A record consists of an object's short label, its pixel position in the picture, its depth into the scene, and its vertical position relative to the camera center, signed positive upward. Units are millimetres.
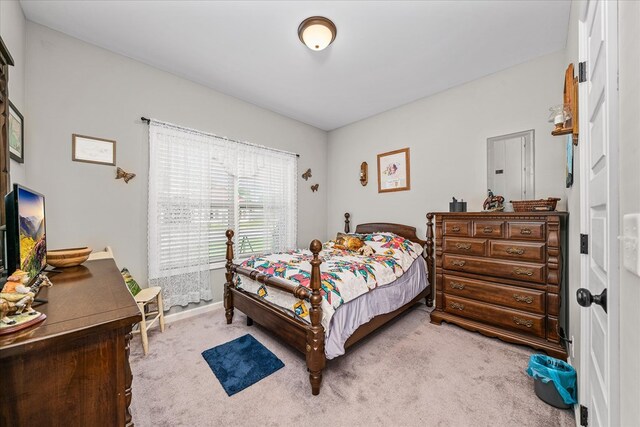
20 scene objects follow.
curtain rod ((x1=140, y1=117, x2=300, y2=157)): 2719 +1003
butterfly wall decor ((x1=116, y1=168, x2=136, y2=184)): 2568 +397
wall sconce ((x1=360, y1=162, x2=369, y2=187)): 4145 +672
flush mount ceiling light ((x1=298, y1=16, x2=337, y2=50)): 2068 +1553
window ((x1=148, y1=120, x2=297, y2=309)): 2814 +117
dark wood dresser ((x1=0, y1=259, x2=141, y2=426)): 695 -475
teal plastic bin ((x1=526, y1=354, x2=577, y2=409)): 1600 -1106
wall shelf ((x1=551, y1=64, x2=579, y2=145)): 1379 +632
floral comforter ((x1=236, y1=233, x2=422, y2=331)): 1985 -534
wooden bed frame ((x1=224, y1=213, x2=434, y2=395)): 1802 -895
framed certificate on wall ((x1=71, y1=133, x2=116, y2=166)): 2350 +613
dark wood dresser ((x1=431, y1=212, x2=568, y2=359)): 2174 -587
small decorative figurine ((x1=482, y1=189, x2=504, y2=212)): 2734 +109
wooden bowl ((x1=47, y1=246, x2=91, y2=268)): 1637 -297
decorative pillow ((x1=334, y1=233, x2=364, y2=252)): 3329 -394
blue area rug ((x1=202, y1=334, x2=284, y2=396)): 1899 -1262
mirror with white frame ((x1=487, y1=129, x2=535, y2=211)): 2693 +538
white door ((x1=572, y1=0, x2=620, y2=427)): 751 +31
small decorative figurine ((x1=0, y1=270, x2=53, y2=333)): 698 -263
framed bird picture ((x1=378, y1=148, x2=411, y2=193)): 3656 +645
